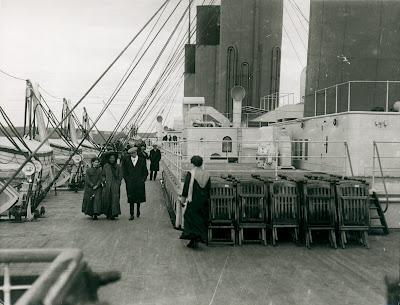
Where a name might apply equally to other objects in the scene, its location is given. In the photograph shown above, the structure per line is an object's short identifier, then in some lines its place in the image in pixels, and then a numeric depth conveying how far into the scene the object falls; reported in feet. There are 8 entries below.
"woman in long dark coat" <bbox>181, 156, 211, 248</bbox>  25.81
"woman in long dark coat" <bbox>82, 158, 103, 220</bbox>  35.06
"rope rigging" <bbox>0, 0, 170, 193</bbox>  24.88
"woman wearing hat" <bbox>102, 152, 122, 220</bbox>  35.06
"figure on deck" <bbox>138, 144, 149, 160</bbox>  36.97
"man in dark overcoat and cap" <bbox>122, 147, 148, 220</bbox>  35.12
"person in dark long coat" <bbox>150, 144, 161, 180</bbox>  64.39
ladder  30.01
